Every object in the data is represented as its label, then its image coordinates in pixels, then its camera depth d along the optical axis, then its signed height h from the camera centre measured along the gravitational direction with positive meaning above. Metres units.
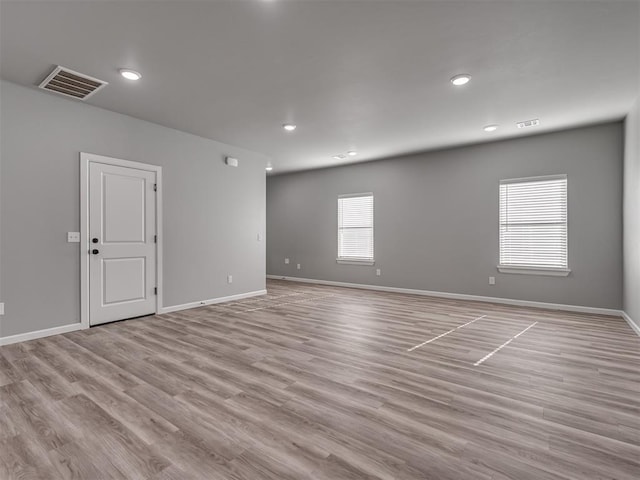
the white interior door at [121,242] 4.24 -0.06
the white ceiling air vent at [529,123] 4.82 +1.65
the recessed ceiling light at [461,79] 3.43 +1.64
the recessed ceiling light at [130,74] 3.34 +1.63
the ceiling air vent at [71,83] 3.37 +1.61
